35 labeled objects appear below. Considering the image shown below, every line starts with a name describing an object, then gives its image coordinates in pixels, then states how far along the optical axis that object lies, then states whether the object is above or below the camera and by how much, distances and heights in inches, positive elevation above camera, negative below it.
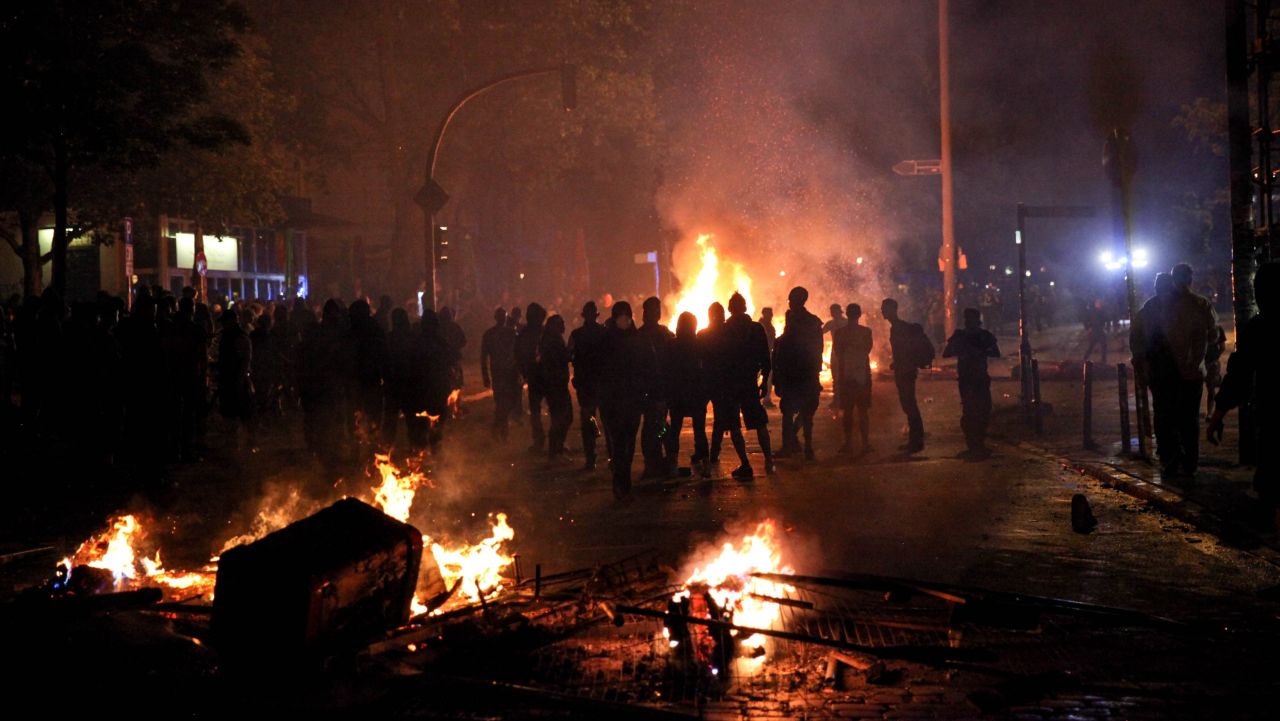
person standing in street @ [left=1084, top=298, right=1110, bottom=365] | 1040.2 +13.7
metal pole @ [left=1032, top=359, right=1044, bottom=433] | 538.3 -31.5
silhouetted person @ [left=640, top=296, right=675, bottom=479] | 417.7 -17.3
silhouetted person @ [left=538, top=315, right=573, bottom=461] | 490.3 -11.2
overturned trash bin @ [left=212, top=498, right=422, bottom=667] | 192.9 -42.6
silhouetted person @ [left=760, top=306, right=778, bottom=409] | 628.4 +14.7
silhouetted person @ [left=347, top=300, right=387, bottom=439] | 466.3 +1.8
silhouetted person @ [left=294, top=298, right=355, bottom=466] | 463.2 -8.8
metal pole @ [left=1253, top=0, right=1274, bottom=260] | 394.3 +85.8
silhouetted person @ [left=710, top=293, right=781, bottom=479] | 427.2 -9.6
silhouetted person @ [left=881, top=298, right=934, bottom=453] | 484.4 -8.3
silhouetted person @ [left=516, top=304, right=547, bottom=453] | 519.9 -0.3
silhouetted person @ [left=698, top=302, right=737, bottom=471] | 427.8 -5.1
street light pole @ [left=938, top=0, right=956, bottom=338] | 1005.2 +143.2
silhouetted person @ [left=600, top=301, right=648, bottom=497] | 397.4 -14.1
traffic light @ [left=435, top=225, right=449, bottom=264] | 824.9 +85.4
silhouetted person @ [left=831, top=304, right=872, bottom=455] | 478.9 -11.5
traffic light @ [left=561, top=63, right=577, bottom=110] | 786.2 +196.9
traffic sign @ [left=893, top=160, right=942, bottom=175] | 942.5 +154.6
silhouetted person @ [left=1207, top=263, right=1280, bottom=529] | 267.1 -12.4
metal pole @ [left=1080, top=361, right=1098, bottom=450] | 481.4 -38.0
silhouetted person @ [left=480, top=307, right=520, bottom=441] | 571.8 -7.4
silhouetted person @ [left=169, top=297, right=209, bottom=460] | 472.4 -2.7
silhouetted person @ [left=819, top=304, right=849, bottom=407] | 649.6 +15.1
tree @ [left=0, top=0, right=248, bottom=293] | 597.9 +169.6
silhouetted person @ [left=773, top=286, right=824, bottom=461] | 472.4 -7.7
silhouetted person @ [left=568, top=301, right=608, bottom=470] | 414.6 -5.3
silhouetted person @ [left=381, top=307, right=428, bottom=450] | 470.9 -8.6
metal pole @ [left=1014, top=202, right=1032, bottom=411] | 571.2 +8.4
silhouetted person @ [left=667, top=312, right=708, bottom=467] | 432.8 -11.7
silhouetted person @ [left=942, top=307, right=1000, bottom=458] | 475.2 -16.5
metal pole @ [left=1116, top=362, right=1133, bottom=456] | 462.6 -34.5
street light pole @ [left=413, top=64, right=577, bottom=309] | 767.7 +129.3
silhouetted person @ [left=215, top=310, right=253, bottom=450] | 497.7 -3.5
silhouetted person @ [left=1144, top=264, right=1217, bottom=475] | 379.2 -13.4
